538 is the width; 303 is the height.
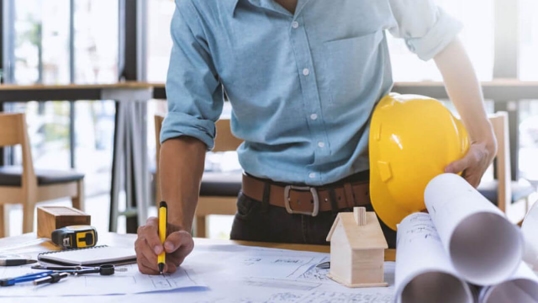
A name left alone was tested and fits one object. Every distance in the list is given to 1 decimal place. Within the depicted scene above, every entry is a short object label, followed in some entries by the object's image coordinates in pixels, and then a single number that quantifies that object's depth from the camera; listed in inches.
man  98.4
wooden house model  78.4
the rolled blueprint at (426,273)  69.4
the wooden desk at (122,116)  227.3
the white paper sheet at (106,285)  78.6
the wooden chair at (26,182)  187.3
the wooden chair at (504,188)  150.2
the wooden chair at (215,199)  180.9
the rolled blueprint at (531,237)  79.8
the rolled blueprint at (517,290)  69.3
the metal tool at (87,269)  82.8
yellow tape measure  91.9
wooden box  95.9
